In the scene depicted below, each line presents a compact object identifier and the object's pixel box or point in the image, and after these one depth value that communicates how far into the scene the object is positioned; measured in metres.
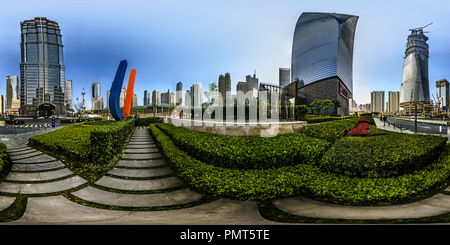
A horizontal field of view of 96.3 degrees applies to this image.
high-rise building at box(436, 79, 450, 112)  64.43
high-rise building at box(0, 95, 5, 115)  80.31
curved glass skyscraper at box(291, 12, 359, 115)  75.50
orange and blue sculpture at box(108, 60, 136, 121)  15.54
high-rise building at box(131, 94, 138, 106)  81.59
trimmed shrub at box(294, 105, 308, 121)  20.67
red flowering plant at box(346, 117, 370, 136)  9.45
